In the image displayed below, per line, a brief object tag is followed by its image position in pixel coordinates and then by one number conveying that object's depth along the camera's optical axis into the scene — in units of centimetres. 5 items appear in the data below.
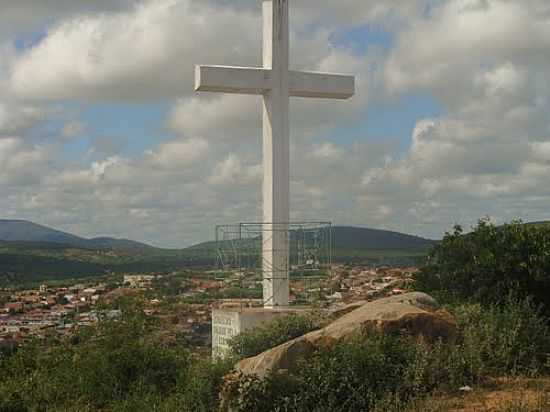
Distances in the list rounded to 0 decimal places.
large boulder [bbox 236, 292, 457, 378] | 975
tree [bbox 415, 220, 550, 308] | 1384
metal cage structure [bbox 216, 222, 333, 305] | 1355
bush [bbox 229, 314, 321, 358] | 1132
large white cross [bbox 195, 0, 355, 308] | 1368
